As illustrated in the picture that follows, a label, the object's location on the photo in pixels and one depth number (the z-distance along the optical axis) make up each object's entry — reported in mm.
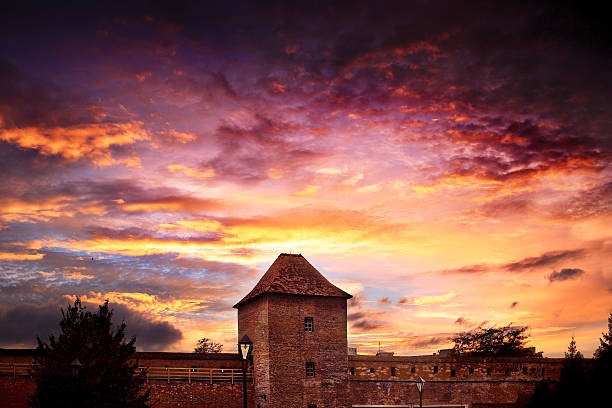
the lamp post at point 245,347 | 21453
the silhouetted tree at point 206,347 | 70412
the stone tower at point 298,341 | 38094
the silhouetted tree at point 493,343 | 73812
